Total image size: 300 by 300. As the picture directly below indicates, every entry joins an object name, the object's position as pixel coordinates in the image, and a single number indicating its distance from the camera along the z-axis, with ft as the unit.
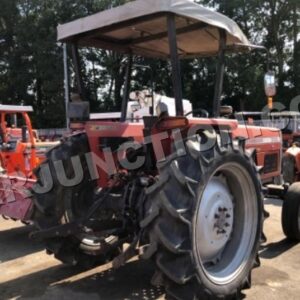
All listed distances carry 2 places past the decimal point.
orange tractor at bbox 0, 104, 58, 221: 15.23
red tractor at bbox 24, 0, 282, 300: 8.94
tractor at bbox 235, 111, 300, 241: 14.77
